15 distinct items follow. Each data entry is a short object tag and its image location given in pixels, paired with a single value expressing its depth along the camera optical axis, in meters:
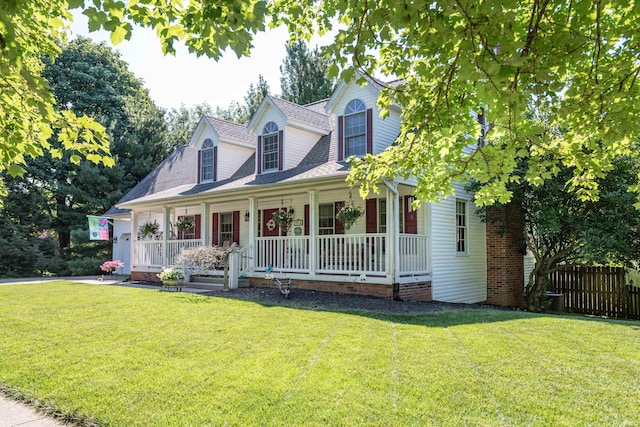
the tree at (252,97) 34.12
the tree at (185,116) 39.25
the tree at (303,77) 31.47
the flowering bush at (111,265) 18.53
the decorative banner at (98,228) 21.50
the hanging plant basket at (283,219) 14.04
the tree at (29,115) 3.28
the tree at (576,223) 10.86
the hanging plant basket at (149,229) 17.25
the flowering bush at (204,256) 12.89
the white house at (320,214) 11.56
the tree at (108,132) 26.88
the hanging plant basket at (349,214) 11.53
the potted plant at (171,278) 13.41
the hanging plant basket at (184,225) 16.89
